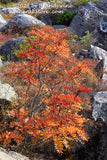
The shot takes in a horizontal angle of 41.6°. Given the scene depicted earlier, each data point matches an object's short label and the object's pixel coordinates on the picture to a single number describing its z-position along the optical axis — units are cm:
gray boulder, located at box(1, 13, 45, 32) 1136
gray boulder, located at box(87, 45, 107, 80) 853
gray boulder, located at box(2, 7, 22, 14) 1622
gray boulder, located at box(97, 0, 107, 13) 1317
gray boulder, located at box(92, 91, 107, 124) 398
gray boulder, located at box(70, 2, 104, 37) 1226
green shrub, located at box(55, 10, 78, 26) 1441
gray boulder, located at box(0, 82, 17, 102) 368
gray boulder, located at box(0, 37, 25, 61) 765
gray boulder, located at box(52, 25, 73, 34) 1349
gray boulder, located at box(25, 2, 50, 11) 1658
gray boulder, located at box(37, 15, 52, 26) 1447
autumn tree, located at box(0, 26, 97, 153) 235
